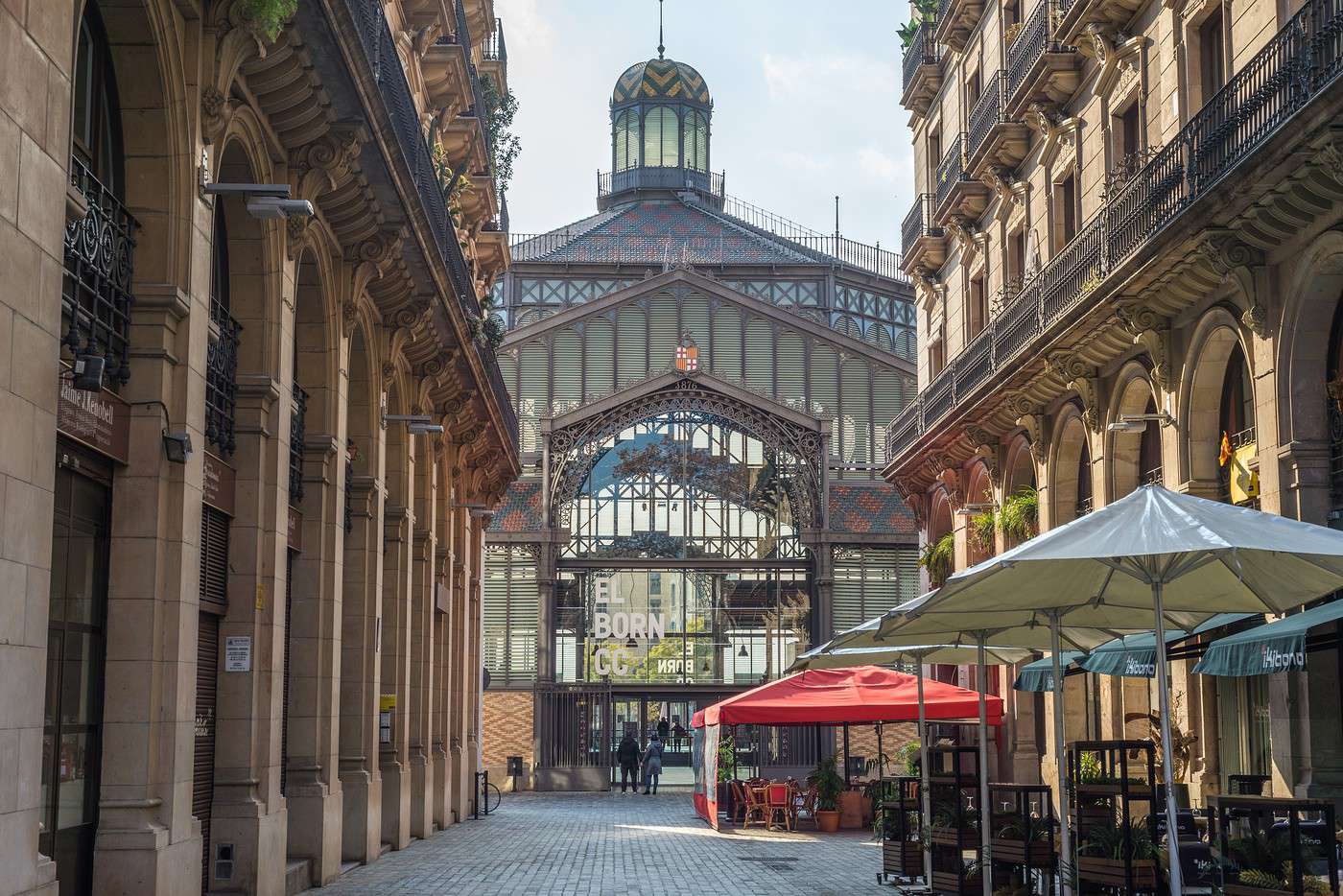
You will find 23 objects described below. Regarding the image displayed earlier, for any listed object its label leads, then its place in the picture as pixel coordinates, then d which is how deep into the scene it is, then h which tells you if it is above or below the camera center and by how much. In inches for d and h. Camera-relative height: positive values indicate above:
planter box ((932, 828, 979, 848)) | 695.9 -58.9
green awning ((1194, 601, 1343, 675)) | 635.5 +15.1
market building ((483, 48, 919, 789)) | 1900.8 +169.5
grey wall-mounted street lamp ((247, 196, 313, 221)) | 593.2 +167.3
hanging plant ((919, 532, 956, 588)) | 1526.8 +115.8
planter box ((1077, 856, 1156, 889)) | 540.7 -56.7
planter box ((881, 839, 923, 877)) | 771.4 -74.6
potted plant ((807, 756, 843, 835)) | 1280.8 -76.4
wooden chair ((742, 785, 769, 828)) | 1321.4 -88.2
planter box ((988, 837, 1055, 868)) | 641.0 -59.8
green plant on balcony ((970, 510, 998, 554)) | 1339.8 +123.2
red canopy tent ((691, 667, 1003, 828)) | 1079.6 -7.4
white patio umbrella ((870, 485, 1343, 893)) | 438.0 +33.1
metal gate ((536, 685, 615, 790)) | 1875.0 -48.7
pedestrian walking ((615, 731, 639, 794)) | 1828.2 -70.3
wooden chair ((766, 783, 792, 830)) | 1307.8 -83.5
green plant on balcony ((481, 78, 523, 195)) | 1505.9 +477.9
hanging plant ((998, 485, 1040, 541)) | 1243.7 +123.4
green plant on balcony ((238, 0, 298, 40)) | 527.5 +204.4
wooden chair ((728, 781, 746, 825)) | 1334.9 -85.1
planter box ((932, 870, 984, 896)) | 688.4 -77.0
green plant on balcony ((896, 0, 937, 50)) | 1577.3 +611.6
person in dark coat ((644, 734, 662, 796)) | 1813.5 -72.9
